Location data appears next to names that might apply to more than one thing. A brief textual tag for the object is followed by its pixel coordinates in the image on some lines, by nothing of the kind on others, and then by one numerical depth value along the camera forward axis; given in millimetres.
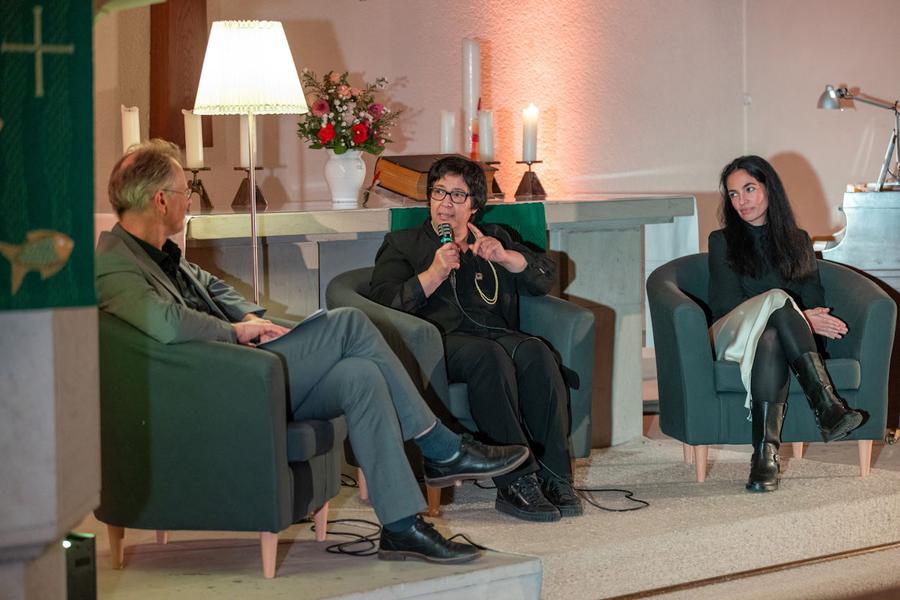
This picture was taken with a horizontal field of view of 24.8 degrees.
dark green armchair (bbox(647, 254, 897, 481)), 6586
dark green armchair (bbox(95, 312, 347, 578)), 4847
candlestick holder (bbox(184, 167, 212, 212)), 7324
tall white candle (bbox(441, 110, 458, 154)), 7870
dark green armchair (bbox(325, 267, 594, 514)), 5981
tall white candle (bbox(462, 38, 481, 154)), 8304
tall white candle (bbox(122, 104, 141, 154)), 6878
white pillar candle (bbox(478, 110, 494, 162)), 7919
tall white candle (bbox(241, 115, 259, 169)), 7296
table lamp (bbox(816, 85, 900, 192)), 9557
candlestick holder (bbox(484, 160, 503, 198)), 7660
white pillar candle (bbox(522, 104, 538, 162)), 7777
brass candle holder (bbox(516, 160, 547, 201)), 7752
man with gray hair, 4983
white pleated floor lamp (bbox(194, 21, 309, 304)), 6189
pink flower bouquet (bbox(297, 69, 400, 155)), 7181
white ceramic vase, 7386
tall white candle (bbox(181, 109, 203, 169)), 7175
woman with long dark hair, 6431
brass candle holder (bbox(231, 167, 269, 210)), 7467
